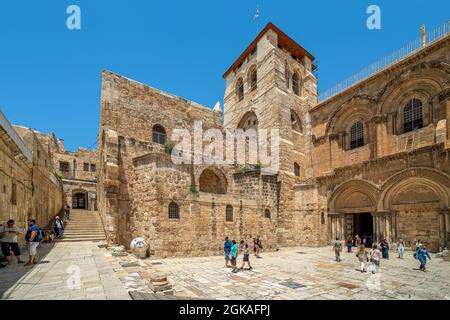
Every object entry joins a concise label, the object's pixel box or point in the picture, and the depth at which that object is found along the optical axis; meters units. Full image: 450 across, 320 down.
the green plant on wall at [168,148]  16.30
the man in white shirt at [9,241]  7.13
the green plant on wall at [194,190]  13.10
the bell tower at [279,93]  21.14
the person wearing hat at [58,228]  12.91
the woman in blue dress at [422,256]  9.38
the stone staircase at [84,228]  13.52
